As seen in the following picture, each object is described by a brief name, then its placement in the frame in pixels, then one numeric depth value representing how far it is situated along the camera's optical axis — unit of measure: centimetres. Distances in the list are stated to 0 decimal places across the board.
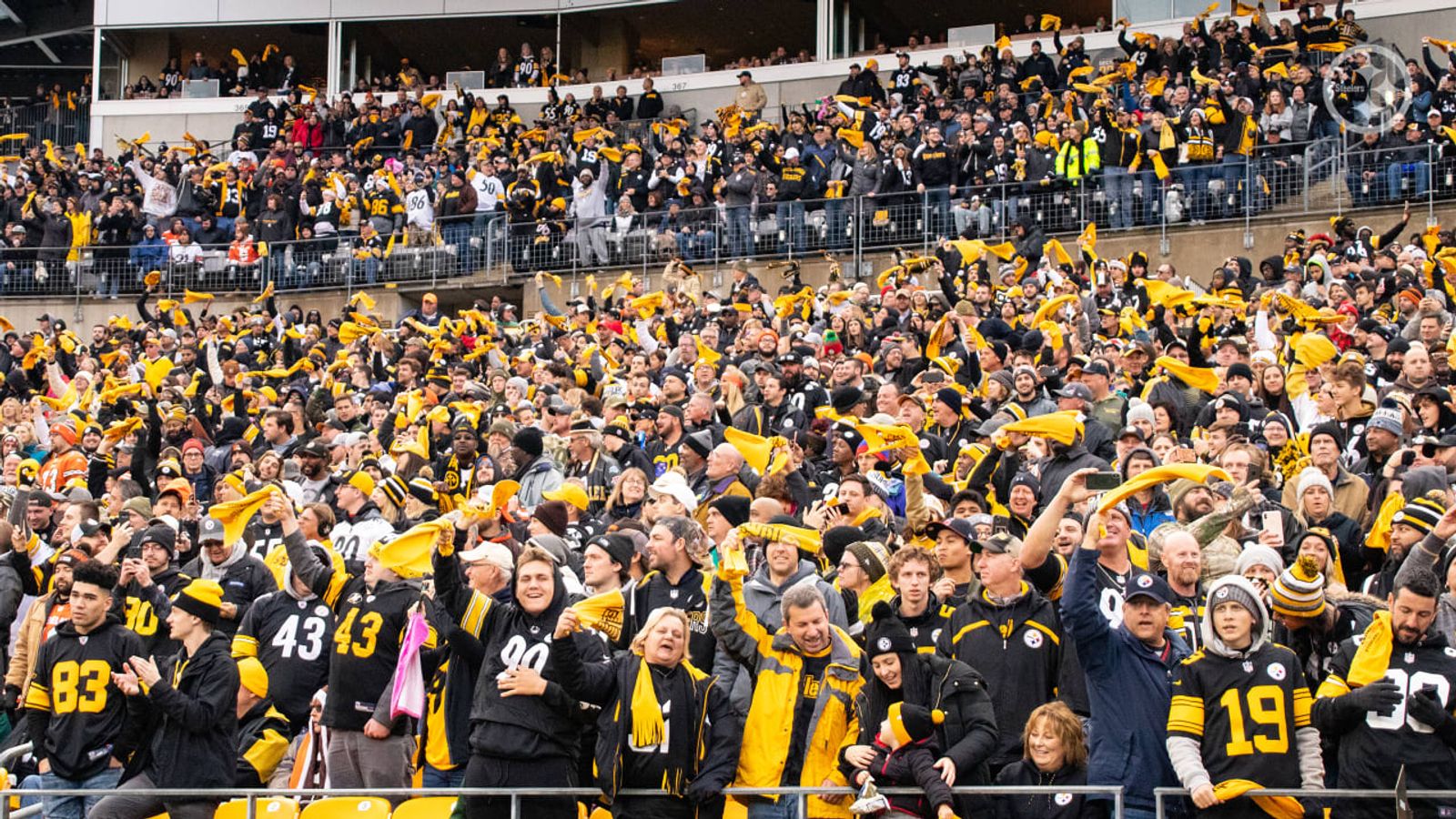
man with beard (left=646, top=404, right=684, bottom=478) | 1160
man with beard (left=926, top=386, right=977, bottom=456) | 1141
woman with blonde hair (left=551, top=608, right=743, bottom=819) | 709
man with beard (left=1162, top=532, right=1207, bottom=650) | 727
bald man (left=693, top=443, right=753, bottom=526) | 1016
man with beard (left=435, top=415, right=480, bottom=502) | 1179
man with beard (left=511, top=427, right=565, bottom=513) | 1113
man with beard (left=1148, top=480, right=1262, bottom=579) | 788
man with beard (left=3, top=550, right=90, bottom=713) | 955
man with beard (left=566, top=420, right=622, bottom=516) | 1137
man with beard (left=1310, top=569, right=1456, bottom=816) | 638
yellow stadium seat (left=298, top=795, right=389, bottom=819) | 774
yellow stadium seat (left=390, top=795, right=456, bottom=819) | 753
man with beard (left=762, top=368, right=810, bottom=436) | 1244
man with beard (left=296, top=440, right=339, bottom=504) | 1173
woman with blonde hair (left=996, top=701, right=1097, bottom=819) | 674
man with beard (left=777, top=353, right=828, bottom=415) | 1280
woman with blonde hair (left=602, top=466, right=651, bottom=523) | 1020
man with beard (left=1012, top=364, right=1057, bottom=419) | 1142
